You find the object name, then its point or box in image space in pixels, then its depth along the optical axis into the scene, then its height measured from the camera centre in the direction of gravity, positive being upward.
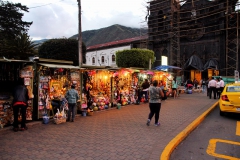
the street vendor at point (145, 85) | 14.42 -0.38
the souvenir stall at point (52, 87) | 8.34 -0.29
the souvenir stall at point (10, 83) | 7.40 -0.09
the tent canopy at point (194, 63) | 26.45 +2.14
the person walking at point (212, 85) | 16.43 -0.49
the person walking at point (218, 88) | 16.43 -0.73
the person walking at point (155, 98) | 7.57 -0.70
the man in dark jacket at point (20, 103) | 6.97 -0.77
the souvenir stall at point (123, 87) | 12.72 -0.48
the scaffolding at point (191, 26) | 27.42 +8.31
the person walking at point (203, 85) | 24.48 -0.78
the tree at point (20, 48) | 14.54 +2.46
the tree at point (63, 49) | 21.95 +3.43
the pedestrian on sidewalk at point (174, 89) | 18.25 -0.86
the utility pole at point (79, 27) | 15.39 +4.12
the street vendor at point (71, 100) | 8.50 -0.83
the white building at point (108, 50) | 39.69 +6.74
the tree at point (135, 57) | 26.48 +2.99
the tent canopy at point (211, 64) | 27.24 +2.08
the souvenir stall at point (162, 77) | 18.12 +0.25
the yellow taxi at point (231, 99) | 9.02 -0.94
